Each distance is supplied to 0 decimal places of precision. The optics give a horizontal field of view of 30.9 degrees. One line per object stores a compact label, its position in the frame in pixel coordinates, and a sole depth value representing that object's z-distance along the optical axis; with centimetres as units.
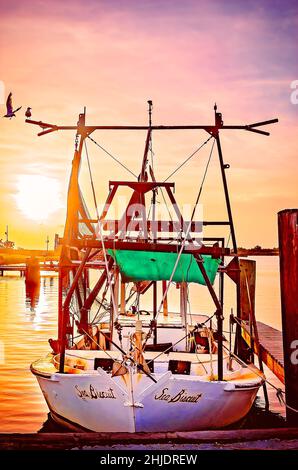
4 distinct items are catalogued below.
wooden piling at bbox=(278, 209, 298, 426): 882
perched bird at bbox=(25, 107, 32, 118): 1444
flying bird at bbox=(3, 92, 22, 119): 1524
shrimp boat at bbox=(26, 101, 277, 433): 958
